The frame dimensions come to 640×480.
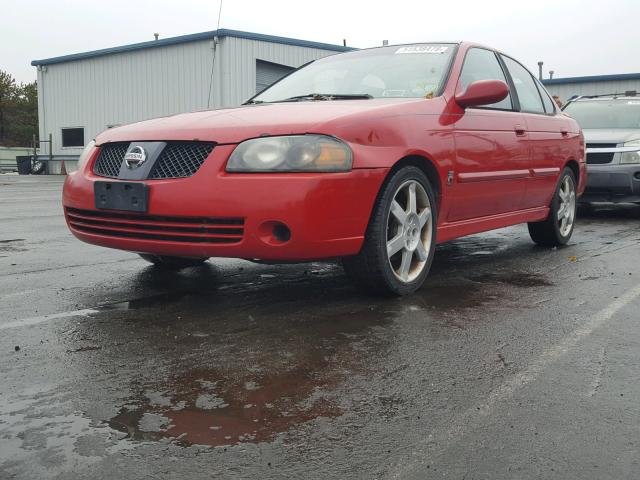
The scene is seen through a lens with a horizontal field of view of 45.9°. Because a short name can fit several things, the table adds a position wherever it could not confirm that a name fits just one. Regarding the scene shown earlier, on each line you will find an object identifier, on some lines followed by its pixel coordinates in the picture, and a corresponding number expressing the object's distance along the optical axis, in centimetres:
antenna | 2395
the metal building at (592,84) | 3200
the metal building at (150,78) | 2445
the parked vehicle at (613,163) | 912
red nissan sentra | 369
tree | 7231
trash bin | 3412
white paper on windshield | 515
